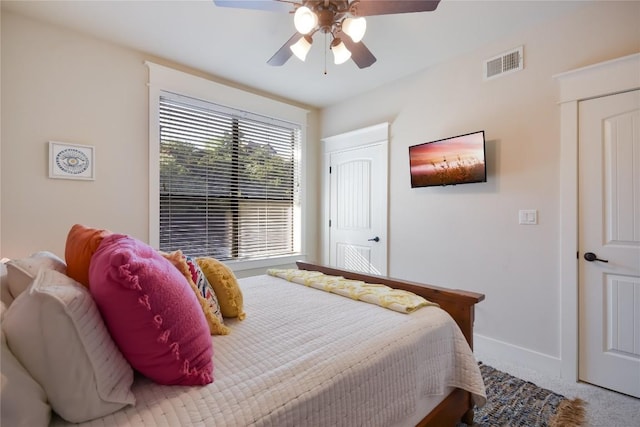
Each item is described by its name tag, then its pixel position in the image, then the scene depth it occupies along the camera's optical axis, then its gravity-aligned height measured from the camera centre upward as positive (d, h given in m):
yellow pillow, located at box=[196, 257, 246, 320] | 1.41 -0.37
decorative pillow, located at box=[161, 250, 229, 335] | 1.20 -0.34
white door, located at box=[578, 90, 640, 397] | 1.88 -0.19
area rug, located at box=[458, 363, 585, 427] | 1.65 -1.18
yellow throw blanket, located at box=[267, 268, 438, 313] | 1.53 -0.46
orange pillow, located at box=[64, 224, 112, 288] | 0.96 -0.13
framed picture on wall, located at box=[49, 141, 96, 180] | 2.23 +0.41
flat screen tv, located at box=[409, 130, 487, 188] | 2.48 +0.49
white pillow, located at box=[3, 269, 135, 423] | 0.67 -0.32
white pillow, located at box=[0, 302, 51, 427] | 0.58 -0.38
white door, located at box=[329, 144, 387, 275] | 3.35 +0.05
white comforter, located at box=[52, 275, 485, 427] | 0.78 -0.52
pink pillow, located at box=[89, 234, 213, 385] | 0.78 -0.29
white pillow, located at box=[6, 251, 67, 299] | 0.90 -0.18
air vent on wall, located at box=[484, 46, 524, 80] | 2.37 +1.26
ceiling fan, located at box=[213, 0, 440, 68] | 1.61 +1.16
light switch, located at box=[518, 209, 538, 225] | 2.29 -0.02
